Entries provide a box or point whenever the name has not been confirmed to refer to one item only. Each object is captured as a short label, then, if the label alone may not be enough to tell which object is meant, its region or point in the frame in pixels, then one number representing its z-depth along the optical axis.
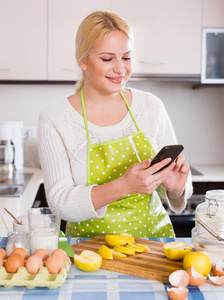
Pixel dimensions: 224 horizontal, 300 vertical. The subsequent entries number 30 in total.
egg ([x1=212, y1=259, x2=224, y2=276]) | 0.98
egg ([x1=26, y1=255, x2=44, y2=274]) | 0.95
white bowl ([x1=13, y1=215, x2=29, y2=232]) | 1.20
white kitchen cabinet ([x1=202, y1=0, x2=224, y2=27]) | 2.71
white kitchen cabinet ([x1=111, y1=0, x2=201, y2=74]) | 2.70
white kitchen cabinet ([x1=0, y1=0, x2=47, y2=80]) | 2.67
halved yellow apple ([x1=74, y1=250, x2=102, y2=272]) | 1.02
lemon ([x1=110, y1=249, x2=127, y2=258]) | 1.11
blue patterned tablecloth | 0.91
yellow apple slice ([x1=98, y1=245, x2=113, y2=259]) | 1.09
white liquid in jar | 1.07
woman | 1.40
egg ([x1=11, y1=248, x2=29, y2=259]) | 1.02
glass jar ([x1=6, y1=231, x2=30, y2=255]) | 1.08
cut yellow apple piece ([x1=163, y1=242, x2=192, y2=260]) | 1.08
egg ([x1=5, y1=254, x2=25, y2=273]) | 0.95
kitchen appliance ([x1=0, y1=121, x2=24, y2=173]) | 2.74
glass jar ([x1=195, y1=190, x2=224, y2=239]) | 1.07
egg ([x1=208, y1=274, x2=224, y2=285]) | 0.96
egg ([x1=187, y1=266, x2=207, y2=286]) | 0.94
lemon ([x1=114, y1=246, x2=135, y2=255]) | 1.12
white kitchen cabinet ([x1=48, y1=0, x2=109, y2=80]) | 2.67
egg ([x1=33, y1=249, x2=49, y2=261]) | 1.00
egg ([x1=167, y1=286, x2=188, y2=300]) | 0.88
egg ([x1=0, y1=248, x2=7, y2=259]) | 1.01
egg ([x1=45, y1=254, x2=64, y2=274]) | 0.95
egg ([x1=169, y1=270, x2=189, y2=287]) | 0.94
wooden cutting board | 1.01
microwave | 2.68
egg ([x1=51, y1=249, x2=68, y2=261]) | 1.00
